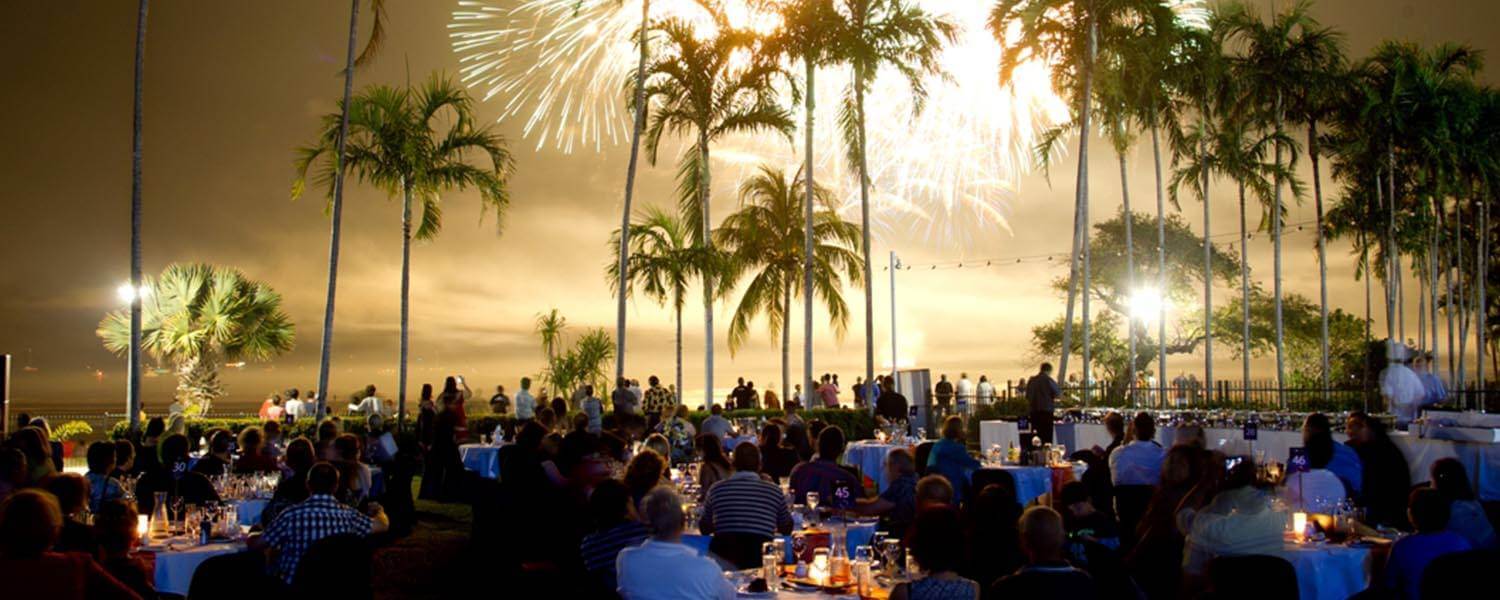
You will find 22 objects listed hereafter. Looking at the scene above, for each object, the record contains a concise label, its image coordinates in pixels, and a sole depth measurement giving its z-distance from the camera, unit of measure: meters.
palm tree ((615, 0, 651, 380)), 23.47
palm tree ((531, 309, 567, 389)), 28.31
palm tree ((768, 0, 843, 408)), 23.09
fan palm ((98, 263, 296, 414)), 28.19
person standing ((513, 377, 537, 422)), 20.51
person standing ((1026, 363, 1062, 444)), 19.08
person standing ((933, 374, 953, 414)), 27.58
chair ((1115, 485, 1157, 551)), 9.29
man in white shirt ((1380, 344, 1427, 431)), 13.30
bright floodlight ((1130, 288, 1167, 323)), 43.91
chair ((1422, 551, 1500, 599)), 5.04
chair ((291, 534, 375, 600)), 5.78
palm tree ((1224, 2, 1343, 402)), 30.44
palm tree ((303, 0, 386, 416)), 19.55
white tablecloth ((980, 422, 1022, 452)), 20.95
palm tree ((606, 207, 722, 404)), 25.42
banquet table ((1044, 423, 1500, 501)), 11.55
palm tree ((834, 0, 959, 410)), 23.14
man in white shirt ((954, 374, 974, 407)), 26.61
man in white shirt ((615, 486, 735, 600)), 4.98
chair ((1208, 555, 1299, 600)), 4.66
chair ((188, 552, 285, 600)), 5.19
